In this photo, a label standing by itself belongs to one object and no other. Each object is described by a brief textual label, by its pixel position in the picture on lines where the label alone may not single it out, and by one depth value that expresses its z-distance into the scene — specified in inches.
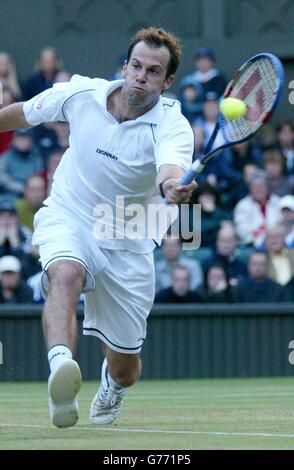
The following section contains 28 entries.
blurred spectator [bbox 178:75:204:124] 643.5
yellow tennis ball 283.3
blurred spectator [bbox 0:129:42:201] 606.2
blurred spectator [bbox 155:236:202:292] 564.1
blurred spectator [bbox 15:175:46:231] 578.6
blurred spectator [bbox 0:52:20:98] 626.2
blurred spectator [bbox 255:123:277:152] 659.4
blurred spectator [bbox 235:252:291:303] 557.0
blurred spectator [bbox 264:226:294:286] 574.9
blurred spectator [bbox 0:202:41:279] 553.6
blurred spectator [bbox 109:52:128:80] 661.3
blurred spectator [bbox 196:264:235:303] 560.7
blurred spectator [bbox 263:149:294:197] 627.2
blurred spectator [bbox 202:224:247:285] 571.2
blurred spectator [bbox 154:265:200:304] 554.3
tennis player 300.4
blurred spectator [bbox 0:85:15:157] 611.2
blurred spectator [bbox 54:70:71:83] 635.5
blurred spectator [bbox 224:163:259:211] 613.0
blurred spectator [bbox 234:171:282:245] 597.3
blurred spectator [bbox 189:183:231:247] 592.7
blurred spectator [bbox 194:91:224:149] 627.2
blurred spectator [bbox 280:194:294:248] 587.2
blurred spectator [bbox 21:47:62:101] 638.5
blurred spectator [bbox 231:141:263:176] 639.8
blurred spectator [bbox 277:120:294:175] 648.4
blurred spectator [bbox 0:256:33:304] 539.5
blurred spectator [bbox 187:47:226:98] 656.4
